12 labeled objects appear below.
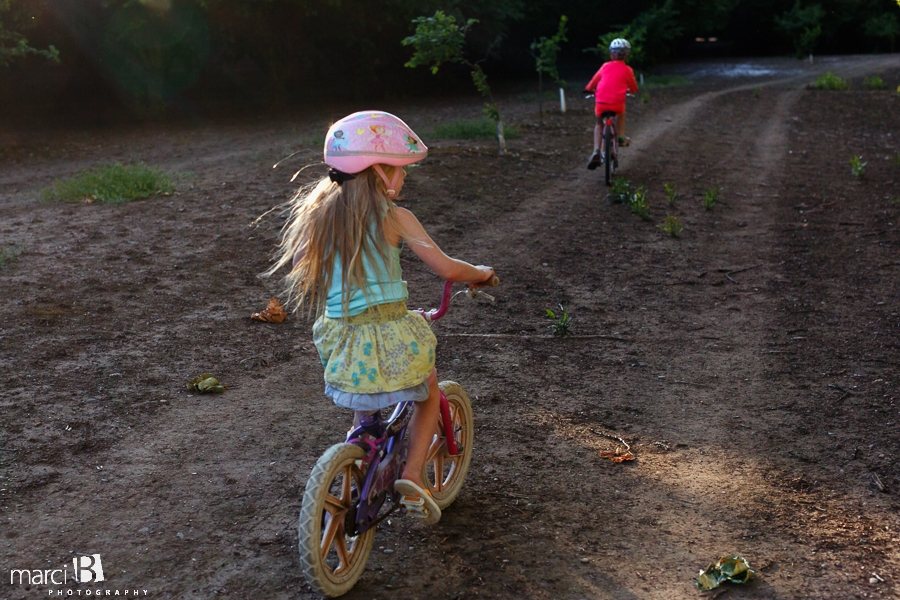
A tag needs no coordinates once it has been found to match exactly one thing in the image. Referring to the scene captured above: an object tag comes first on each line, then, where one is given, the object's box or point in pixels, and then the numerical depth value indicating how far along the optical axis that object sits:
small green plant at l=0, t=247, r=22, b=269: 6.60
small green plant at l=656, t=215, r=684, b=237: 7.95
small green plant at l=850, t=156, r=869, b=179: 10.19
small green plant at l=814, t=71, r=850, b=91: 20.73
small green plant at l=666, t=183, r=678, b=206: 8.94
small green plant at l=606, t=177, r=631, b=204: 9.26
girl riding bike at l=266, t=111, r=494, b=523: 2.62
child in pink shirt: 9.92
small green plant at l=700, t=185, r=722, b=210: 8.98
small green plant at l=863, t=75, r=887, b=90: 20.86
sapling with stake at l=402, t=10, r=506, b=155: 10.91
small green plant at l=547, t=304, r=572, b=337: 5.55
